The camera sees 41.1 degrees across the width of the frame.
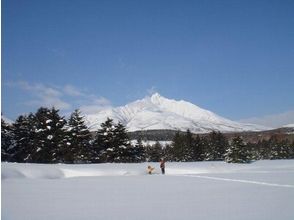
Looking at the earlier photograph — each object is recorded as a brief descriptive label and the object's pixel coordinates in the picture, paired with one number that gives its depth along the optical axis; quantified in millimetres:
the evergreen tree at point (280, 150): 85812
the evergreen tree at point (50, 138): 45438
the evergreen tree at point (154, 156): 68062
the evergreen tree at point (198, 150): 70312
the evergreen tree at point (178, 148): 70500
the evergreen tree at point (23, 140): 46344
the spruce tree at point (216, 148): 74919
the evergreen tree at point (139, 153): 54631
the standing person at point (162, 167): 35219
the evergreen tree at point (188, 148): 69750
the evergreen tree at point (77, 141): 46844
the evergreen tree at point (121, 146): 50562
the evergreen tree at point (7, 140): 45631
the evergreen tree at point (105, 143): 50562
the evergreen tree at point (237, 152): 50844
